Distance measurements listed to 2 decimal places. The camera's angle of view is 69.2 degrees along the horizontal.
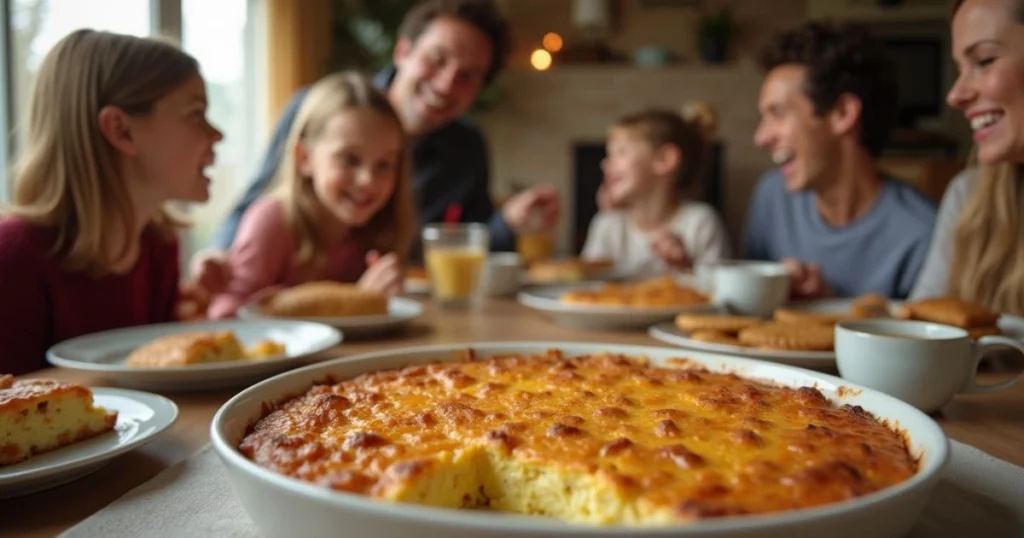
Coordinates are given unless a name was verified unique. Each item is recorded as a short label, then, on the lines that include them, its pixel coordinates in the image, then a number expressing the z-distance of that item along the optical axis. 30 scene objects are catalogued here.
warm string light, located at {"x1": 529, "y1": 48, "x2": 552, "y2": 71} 7.46
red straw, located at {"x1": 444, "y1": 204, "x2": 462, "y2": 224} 3.03
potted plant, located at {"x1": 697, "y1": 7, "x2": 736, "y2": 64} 7.17
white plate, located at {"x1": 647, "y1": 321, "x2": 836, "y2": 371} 1.13
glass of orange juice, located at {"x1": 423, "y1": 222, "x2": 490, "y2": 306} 1.87
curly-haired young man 2.46
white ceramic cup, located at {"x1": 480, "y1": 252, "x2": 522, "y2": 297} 2.08
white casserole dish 0.44
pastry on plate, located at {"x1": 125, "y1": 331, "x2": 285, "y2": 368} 1.07
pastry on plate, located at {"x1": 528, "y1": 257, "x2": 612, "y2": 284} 2.33
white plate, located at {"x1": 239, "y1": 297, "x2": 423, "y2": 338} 1.44
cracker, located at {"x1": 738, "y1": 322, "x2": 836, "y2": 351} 1.17
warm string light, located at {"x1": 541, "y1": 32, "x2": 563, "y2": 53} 7.57
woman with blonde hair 1.41
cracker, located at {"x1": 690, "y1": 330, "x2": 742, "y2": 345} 1.26
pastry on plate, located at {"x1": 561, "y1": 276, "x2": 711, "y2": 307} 1.62
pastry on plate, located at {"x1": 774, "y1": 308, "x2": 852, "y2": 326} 1.32
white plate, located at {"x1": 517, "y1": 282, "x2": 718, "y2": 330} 1.51
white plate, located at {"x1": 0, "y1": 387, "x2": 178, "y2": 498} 0.64
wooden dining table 0.65
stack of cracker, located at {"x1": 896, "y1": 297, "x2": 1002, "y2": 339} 1.23
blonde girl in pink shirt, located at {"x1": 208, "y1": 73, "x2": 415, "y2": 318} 2.26
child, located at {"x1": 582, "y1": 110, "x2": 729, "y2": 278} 3.55
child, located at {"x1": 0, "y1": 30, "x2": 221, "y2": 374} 1.48
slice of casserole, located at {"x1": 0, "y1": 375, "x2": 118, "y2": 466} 0.69
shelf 6.84
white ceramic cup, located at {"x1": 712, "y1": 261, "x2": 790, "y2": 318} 1.61
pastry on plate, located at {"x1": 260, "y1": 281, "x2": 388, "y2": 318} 1.54
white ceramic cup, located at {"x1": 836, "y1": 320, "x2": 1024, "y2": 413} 0.90
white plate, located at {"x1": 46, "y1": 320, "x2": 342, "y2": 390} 1.01
